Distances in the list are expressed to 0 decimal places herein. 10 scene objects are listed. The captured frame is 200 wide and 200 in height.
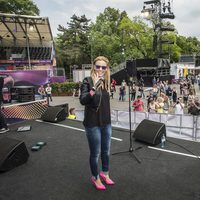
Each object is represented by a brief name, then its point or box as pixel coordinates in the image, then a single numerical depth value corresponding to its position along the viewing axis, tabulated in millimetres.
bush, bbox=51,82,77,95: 21594
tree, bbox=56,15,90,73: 40531
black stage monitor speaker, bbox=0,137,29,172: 3604
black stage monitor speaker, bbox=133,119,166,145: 4695
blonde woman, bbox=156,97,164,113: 8842
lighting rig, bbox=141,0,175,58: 25203
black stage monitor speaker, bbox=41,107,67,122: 7027
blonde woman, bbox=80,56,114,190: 2682
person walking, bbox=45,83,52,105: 15914
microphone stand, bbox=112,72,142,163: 4275
